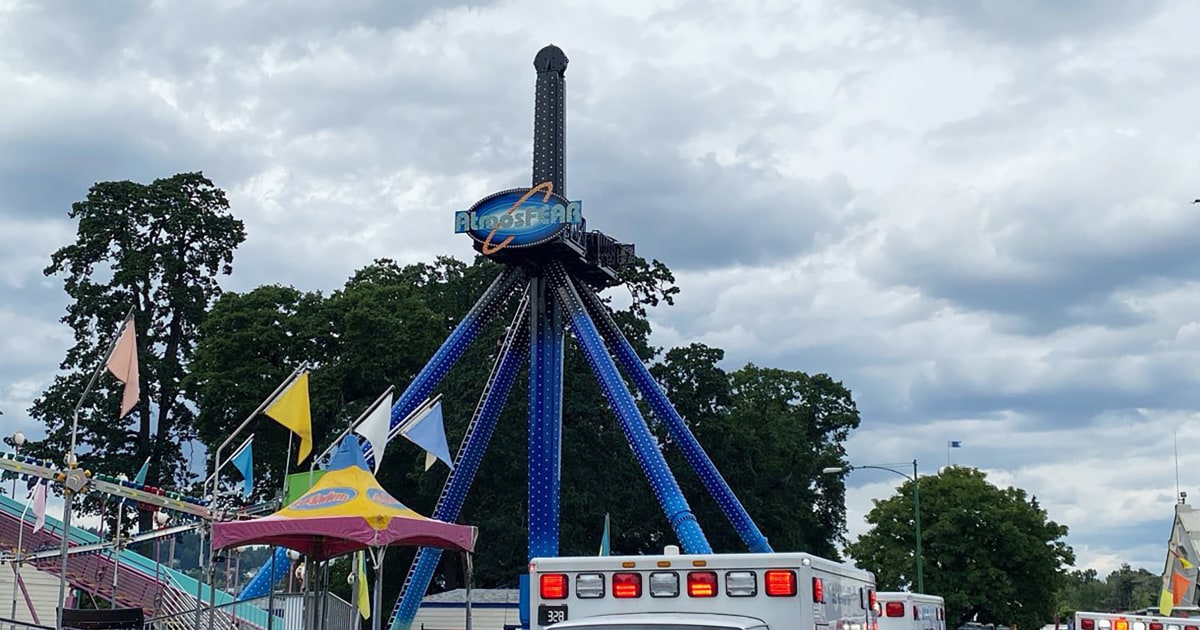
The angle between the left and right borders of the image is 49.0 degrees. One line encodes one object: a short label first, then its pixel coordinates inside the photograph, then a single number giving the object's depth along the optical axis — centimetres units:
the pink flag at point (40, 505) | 3005
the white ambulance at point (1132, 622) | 1742
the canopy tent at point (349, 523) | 2047
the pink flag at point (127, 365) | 2528
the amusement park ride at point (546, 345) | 4334
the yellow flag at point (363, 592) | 2909
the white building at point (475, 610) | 4525
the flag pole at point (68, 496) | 2283
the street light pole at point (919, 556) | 4699
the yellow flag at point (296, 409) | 2617
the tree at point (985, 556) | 5959
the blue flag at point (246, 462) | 2988
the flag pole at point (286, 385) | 2605
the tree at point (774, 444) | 5700
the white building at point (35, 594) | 3844
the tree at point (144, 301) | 5409
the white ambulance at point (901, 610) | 2298
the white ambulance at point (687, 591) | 1254
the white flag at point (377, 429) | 2600
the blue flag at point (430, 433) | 2903
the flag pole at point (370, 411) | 2633
